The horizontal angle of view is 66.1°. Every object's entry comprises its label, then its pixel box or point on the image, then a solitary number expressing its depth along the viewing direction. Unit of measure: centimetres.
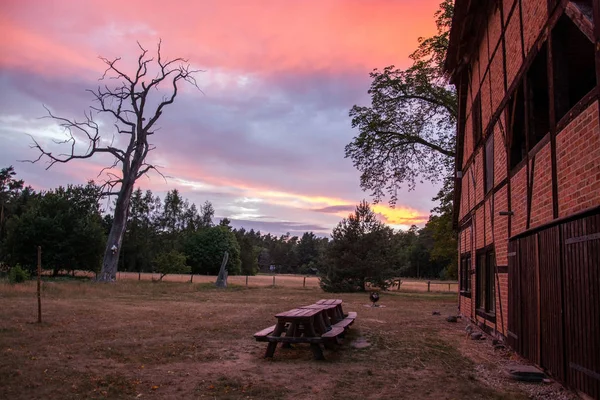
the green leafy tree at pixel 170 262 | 3353
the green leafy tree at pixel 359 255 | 2834
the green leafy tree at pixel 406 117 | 2256
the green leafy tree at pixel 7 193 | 5924
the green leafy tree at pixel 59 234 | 3384
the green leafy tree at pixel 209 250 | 6581
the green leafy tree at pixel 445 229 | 2506
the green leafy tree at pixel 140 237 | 6906
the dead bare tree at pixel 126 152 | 3044
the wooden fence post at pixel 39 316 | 1036
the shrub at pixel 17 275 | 2319
